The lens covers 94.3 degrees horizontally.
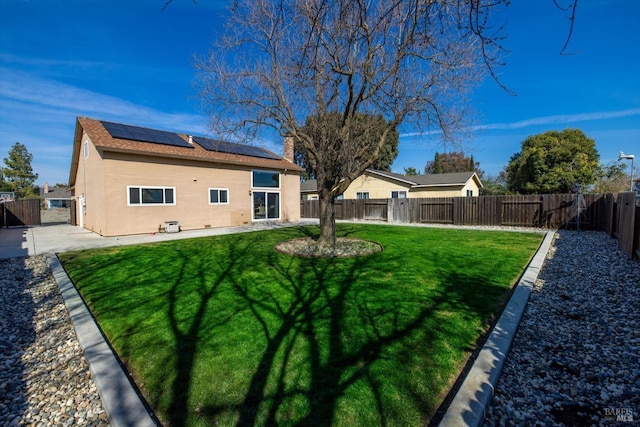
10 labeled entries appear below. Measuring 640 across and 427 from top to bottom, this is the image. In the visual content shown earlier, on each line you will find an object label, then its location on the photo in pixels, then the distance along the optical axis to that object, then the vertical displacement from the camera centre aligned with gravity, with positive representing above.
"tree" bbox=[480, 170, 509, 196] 37.37 +2.96
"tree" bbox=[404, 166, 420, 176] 46.09 +4.86
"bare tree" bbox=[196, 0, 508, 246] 7.32 +3.36
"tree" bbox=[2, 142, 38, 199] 43.69 +4.88
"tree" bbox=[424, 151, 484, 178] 44.41 +5.76
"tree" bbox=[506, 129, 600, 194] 23.09 +3.16
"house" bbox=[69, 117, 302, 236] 12.47 +1.14
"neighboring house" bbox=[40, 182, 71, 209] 48.97 +1.21
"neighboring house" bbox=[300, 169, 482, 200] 24.39 +1.40
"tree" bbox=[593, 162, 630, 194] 23.69 +1.91
